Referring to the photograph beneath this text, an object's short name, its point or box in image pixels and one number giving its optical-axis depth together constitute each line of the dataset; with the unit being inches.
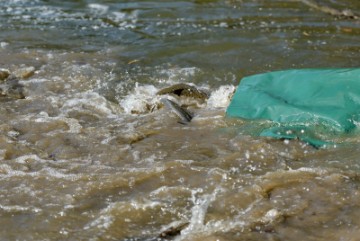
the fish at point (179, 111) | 395.8
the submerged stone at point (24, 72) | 485.4
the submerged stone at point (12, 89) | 443.2
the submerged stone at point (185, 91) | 441.1
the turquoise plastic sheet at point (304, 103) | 355.3
